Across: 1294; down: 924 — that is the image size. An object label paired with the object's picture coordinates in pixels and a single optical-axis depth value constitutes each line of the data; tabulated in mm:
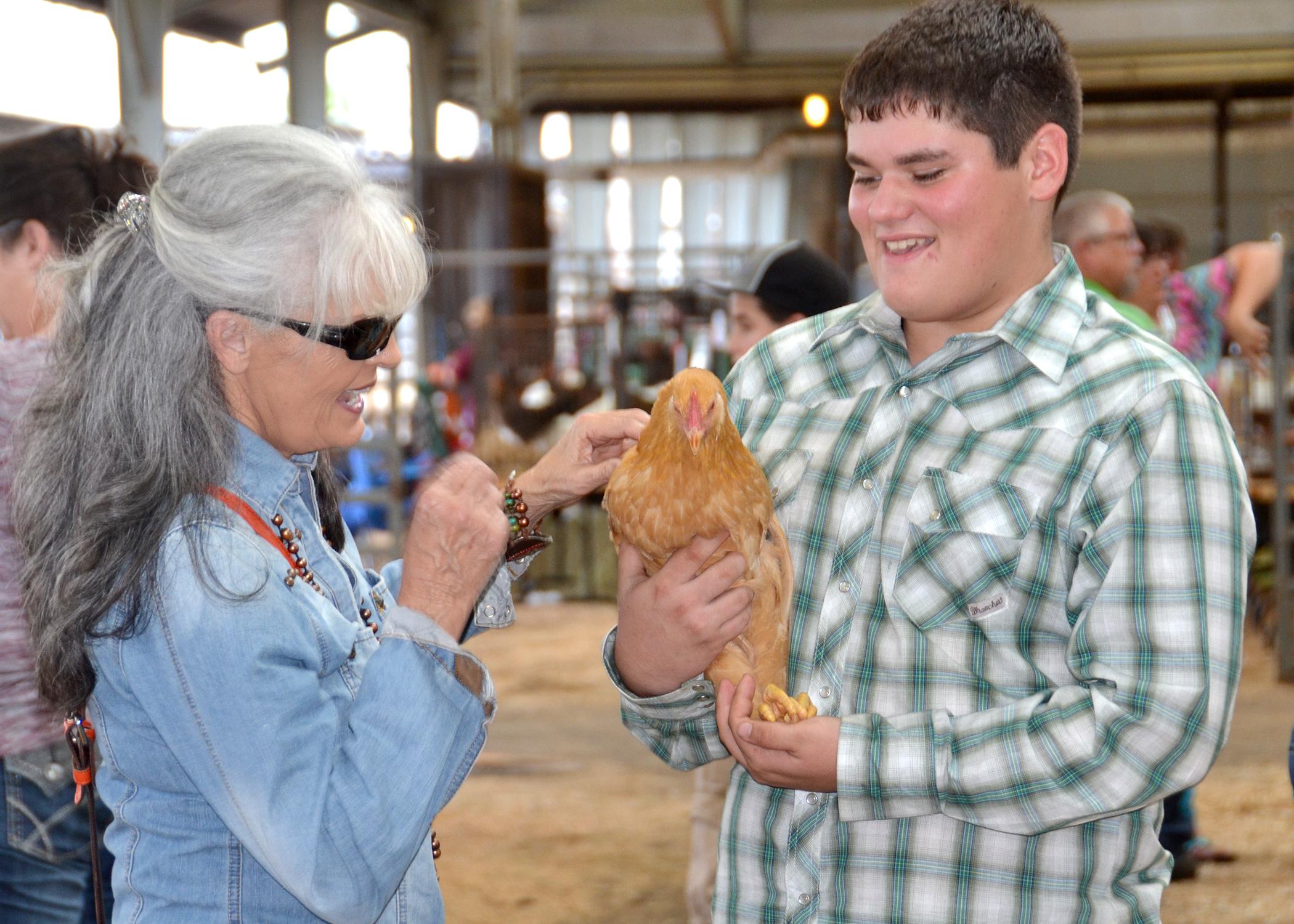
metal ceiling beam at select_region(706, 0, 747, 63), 14164
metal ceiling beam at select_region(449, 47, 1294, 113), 14703
